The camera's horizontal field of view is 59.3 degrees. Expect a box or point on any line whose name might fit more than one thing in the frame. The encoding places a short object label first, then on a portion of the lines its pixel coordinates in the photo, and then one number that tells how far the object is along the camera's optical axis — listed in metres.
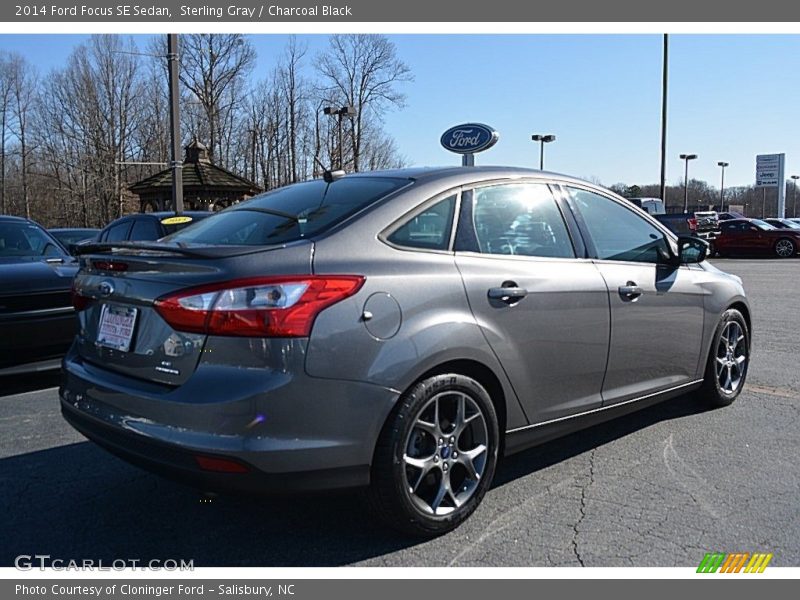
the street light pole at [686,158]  67.56
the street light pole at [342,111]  23.47
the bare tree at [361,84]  44.78
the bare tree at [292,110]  48.47
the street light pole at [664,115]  28.30
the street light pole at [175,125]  16.42
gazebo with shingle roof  23.58
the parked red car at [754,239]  26.84
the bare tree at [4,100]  55.31
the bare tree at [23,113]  54.25
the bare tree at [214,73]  52.22
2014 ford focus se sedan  2.65
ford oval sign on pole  13.74
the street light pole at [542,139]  40.09
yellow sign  9.25
